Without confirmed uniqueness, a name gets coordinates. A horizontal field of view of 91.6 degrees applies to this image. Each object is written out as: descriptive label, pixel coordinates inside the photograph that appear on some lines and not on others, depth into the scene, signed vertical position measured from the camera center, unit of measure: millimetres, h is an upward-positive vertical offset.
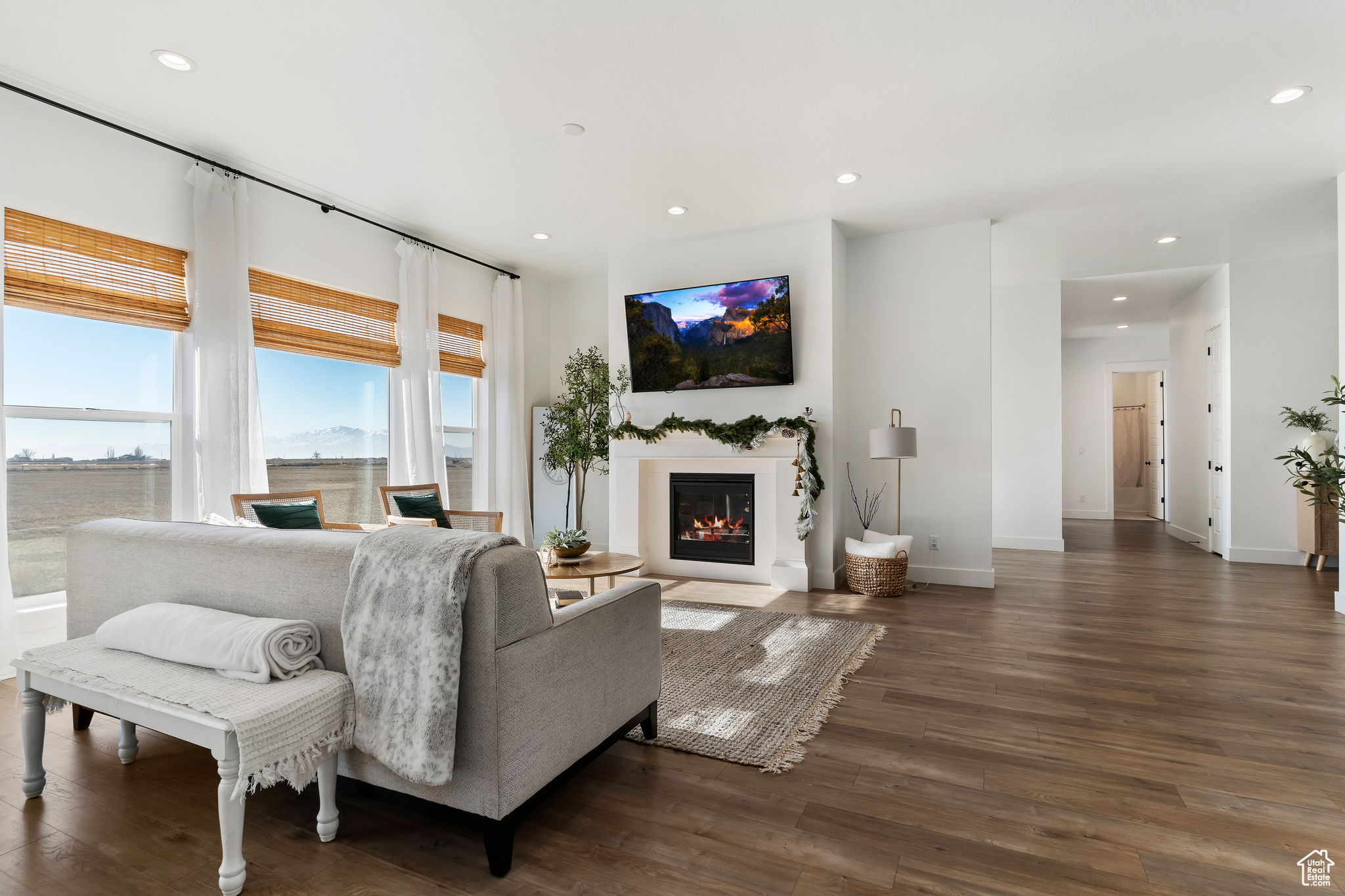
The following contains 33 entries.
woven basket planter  4750 -972
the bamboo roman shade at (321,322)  4430 +951
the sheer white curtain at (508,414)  6340 +331
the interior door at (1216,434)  6527 +45
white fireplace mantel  5098 -480
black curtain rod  3160 +1749
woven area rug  2406 -1087
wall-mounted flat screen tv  5148 +894
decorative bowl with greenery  3730 -551
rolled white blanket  1703 -520
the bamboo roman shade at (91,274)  3236 +957
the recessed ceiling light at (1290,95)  3191 +1697
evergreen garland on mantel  4945 +68
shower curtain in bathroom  11125 -134
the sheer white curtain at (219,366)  3820 +517
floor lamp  4824 +0
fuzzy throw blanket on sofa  1564 -477
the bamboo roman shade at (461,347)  5883 +940
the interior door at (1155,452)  9914 -199
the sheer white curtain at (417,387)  5270 +510
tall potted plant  6137 +227
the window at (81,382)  3289 +390
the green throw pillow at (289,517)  3434 -356
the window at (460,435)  6023 +126
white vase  5754 -63
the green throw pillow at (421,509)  4637 -424
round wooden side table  3523 -678
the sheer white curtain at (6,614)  3051 -750
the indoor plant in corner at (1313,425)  5785 +109
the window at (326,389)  4535 +467
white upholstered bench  1503 -699
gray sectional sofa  1610 -529
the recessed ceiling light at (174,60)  2939 +1787
